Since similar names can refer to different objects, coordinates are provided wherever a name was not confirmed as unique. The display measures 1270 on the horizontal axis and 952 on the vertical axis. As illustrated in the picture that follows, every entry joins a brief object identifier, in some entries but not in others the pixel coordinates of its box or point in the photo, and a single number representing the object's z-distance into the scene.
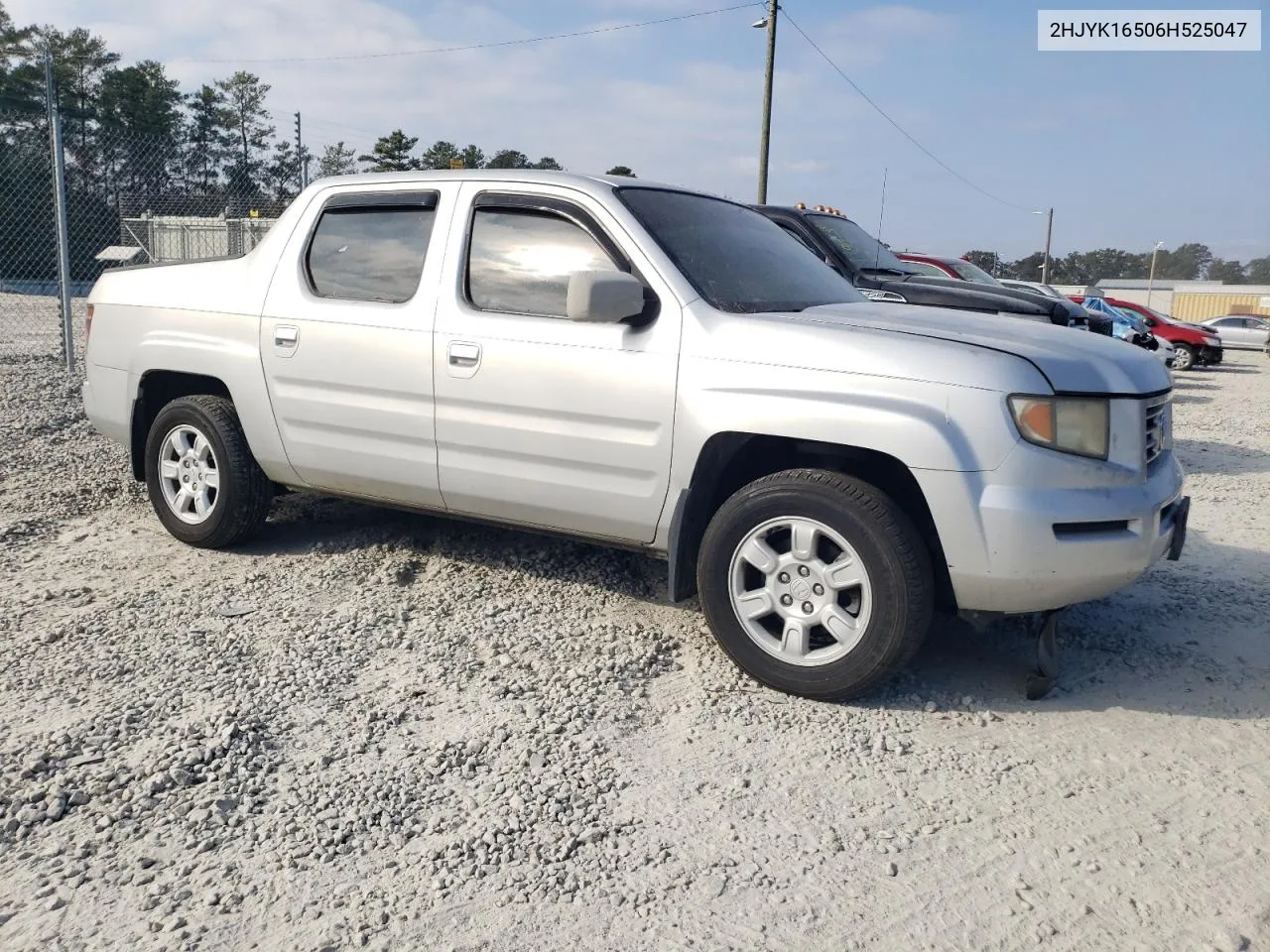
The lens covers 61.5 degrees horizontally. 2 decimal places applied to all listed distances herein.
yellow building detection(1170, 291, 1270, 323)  58.75
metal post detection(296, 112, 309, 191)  11.81
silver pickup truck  3.48
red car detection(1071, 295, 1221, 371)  22.05
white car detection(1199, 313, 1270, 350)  28.06
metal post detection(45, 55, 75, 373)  9.24
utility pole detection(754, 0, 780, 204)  20.70
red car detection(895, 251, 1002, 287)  10.95
